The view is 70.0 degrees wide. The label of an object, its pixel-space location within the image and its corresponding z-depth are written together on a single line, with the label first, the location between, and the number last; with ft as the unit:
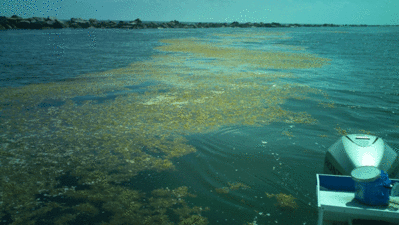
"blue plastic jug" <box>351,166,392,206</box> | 8.55
